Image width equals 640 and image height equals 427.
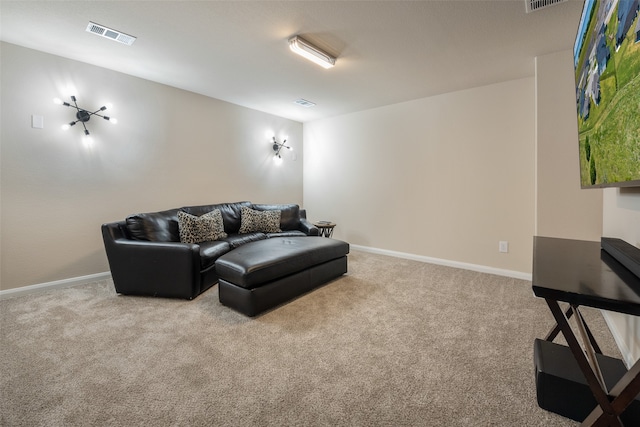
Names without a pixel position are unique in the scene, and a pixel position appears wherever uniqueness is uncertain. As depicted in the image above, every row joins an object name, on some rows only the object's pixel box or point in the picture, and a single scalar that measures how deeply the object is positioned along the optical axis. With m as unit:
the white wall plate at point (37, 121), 2.81
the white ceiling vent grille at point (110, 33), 2.37
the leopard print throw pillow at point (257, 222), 4.10
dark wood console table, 0.84
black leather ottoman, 2.35
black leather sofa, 2.68
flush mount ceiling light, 2.49
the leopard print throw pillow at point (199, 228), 3.29
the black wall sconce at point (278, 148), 5.18
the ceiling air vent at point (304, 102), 4.28
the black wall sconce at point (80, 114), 2.98
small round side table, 4.70
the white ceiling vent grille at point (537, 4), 1.97
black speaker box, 1.25
